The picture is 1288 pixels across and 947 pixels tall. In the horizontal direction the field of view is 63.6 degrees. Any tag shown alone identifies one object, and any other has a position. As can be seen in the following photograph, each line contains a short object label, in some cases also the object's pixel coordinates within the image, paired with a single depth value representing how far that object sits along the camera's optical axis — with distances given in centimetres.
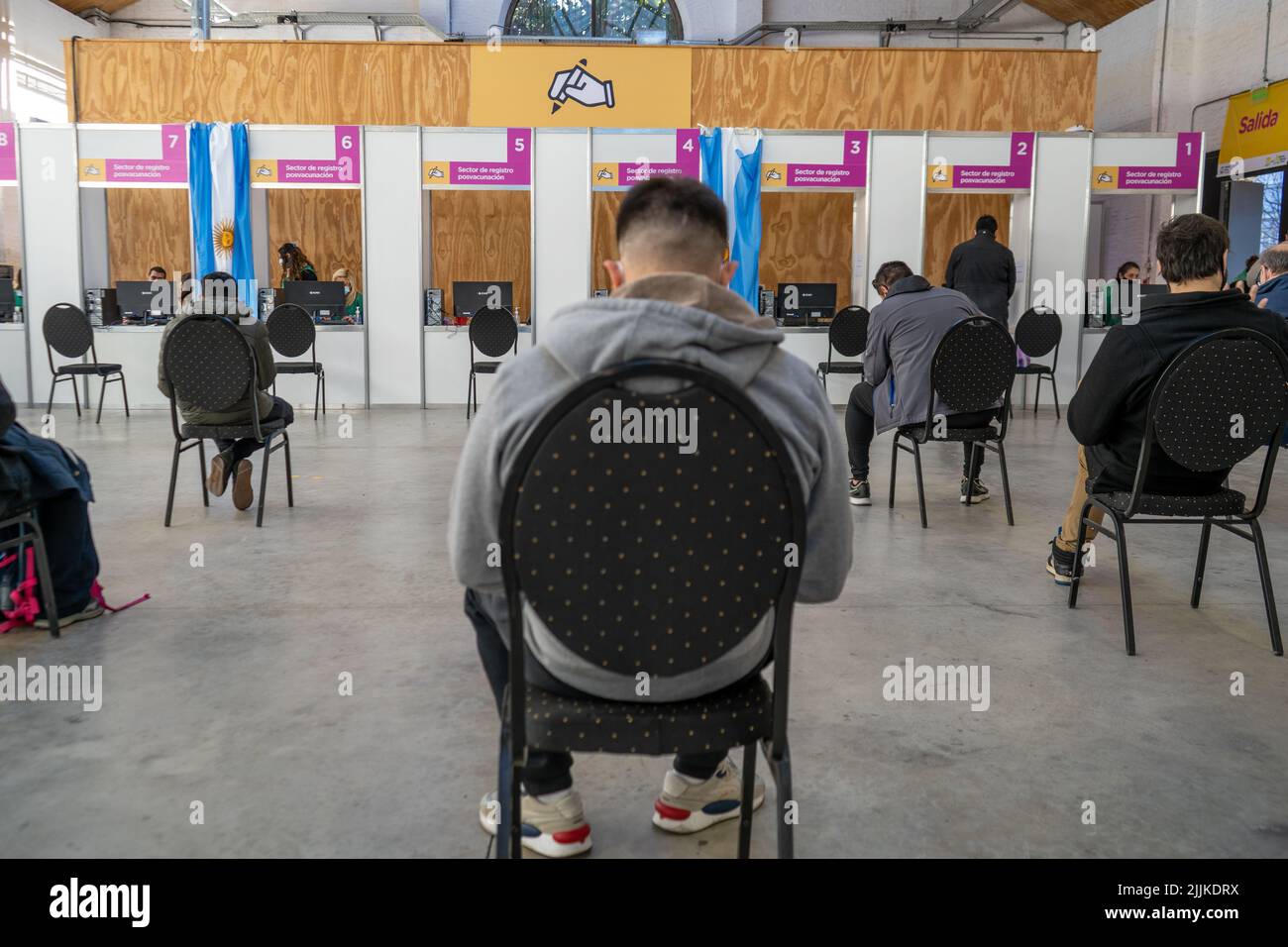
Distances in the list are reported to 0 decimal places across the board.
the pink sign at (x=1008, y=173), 907
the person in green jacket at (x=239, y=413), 438
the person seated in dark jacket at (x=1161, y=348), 281
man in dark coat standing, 778
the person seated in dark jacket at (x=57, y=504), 278
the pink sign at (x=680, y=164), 891
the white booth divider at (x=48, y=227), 862
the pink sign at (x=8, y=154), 857
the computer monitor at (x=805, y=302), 914
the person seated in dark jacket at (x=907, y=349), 447
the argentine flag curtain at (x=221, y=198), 866
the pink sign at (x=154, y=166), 868
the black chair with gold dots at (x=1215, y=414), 266
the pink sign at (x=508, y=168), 884
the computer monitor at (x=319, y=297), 878
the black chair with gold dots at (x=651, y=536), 120
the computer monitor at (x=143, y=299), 875
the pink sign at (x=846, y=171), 905
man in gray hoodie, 130
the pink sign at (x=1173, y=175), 922
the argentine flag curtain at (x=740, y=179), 891
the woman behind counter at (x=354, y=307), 903
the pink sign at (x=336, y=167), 873
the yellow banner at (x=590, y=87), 947
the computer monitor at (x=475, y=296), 891
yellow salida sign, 969
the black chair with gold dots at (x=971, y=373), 425
